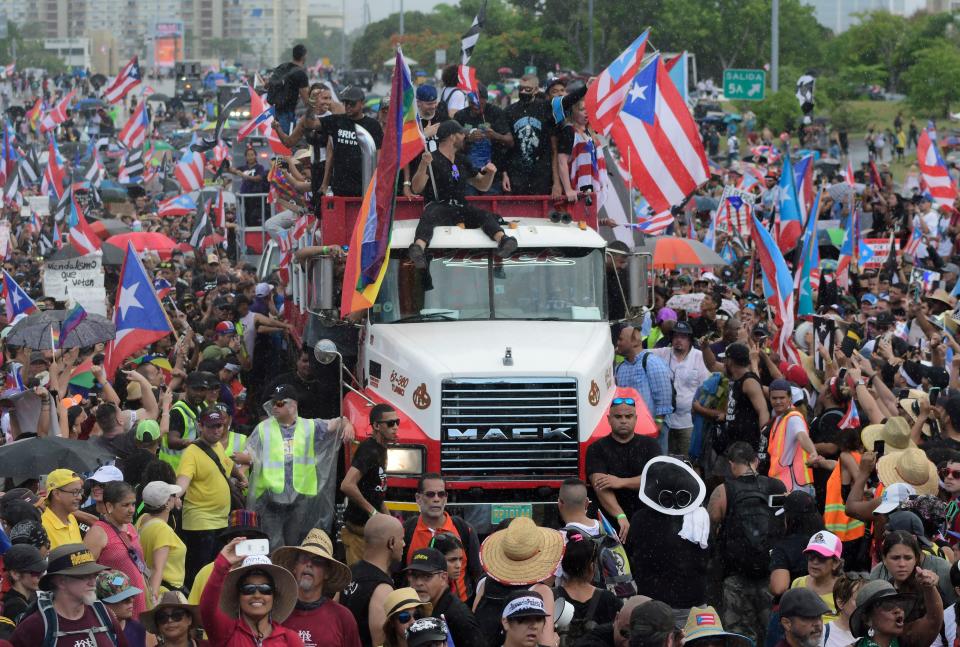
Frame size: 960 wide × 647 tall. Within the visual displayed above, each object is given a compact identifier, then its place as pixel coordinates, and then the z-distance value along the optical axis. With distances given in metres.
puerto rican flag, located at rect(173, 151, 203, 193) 36.47
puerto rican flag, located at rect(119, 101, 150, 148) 40.28
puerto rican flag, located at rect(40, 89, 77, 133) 45.25
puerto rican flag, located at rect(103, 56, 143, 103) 47.62
